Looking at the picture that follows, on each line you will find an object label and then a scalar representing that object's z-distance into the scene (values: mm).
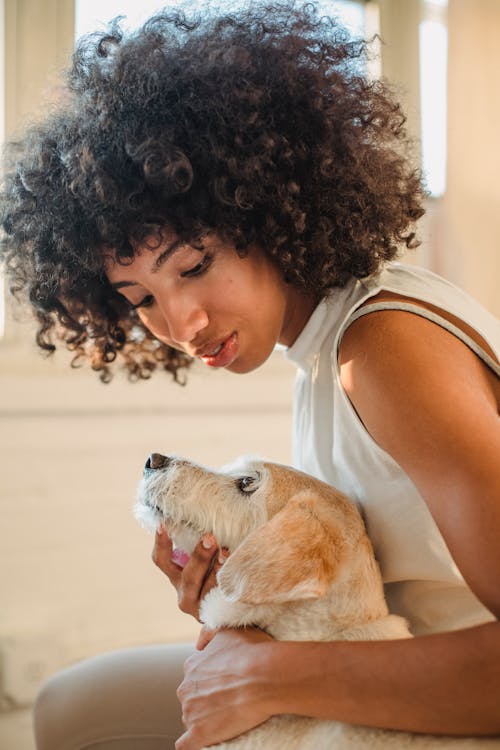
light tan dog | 1004
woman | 898
